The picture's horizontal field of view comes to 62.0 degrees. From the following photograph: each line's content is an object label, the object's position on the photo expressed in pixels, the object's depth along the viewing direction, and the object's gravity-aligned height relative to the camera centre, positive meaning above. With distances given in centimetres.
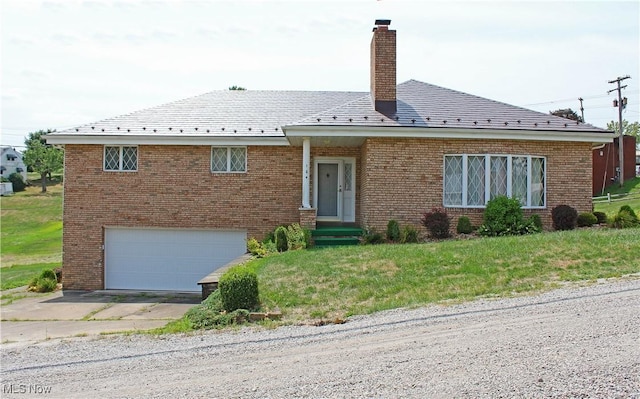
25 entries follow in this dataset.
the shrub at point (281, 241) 1427 -103
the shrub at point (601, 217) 1588 -33
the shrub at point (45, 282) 1652 -259
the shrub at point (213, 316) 798 -177
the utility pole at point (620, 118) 3906 +686
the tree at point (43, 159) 6538 +509
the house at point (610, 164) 4088 +332
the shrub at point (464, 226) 1489 -60
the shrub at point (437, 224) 1477 -55
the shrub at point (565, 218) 1515 -35
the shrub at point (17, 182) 6656 +222
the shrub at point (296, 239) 1420 -98
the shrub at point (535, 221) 1486 -44
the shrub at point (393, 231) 1460 -75
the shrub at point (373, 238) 1467 -96
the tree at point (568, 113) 3956 +719
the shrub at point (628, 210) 1510 -11
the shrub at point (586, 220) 1528 -40
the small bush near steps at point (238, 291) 833 -141
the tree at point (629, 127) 7544 +1135
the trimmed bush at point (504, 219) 1455 -39
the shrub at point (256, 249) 1377 -124
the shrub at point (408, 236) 1437 -86
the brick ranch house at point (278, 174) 1538 +92
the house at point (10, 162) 8039 +582
